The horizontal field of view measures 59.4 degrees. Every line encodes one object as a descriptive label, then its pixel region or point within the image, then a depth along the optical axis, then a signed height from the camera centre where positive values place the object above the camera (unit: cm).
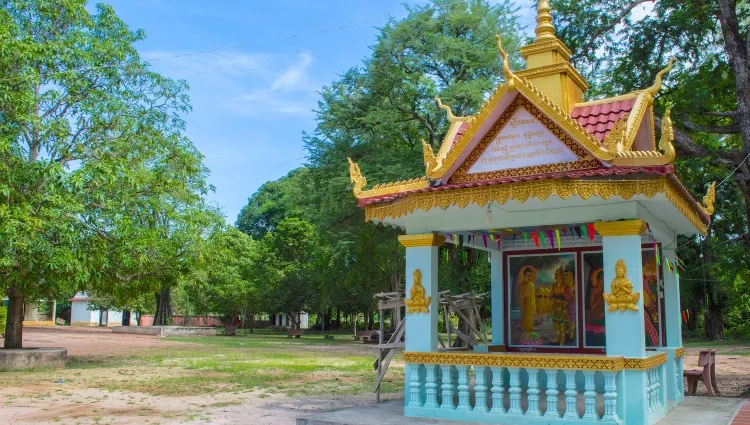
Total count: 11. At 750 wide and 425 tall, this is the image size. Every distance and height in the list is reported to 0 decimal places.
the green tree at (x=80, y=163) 1497 +333
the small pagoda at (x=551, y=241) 766 +70
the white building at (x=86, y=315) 5875 -213
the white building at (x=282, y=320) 5841 -265
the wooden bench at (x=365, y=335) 3591 -244
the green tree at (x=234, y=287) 4247 +24
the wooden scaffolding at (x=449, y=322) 1072 -54
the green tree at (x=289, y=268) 4209 +144
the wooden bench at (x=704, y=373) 1178 -152
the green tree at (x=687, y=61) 1345 +531
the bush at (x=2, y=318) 3016 -125
